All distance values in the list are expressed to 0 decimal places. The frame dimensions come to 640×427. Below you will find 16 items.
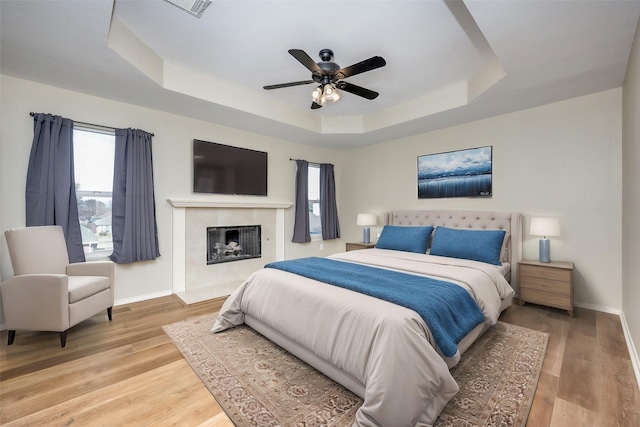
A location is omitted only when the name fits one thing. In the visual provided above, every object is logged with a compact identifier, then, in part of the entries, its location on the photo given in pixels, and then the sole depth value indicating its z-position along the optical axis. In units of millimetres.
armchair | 2330
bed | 1442
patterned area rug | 1574
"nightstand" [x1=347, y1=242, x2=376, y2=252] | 4973
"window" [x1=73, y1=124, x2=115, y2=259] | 3236
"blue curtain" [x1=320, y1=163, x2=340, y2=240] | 5664
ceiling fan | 2248
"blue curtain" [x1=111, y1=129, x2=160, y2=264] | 3375
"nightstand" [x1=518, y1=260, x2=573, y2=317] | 2986
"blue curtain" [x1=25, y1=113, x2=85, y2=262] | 2863
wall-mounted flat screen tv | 4094
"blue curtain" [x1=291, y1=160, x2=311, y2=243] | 5234
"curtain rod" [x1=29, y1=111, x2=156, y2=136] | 3180
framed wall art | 3986
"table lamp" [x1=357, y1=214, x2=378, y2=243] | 5062
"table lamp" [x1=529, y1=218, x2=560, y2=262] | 3170
